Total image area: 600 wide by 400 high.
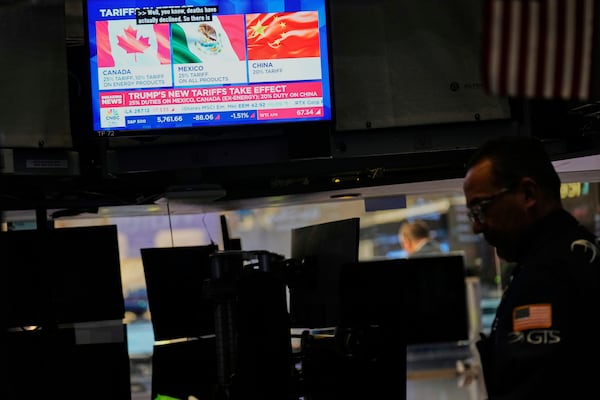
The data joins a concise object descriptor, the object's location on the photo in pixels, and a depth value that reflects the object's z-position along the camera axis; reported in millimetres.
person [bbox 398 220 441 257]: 8195
